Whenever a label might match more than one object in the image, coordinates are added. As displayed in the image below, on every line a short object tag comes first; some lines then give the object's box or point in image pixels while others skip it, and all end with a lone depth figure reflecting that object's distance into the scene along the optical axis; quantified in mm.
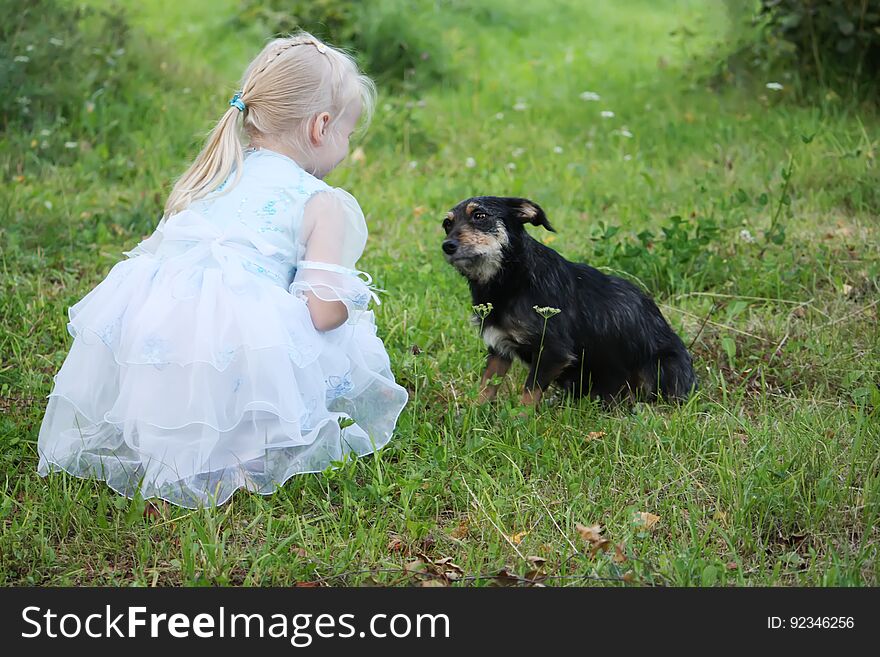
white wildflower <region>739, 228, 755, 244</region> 6234
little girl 3756
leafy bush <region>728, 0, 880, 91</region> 8383
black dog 4473
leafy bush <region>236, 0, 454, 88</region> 10188
